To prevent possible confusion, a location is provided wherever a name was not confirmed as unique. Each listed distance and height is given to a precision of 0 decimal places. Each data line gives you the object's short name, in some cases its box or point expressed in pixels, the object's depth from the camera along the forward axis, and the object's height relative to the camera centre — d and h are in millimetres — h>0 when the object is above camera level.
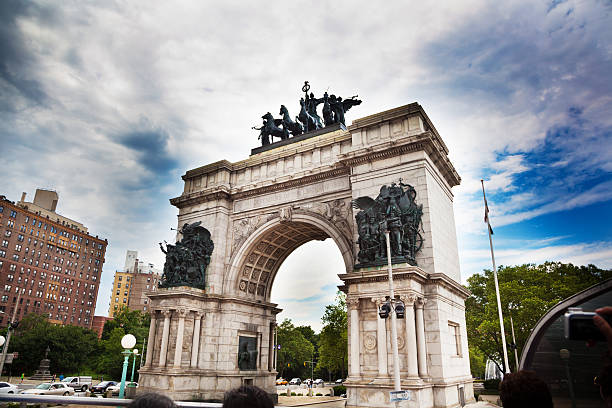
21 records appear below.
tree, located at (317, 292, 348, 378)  52188 +2075
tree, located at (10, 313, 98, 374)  61438 -556
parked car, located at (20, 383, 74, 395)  30116 -3358
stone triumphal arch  21125 +5074
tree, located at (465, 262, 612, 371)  41719 +5750
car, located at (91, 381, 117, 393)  39250 -3948
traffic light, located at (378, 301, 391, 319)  17422 +1609
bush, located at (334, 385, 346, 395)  42438 -3968
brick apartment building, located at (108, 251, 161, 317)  118625 +17425
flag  23047 +7236
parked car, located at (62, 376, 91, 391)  41709 -3799
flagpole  21234 +5969
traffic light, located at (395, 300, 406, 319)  16688 +1621
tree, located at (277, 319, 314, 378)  79938 -485
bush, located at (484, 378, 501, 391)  41031 -3087
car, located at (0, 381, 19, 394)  28303 -3005
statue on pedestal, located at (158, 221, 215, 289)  30484 +6221
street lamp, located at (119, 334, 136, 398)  16856 +117
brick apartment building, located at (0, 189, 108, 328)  77125 +16031
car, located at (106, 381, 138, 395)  30356 -3825
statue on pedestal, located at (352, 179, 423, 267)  22469 +6635
